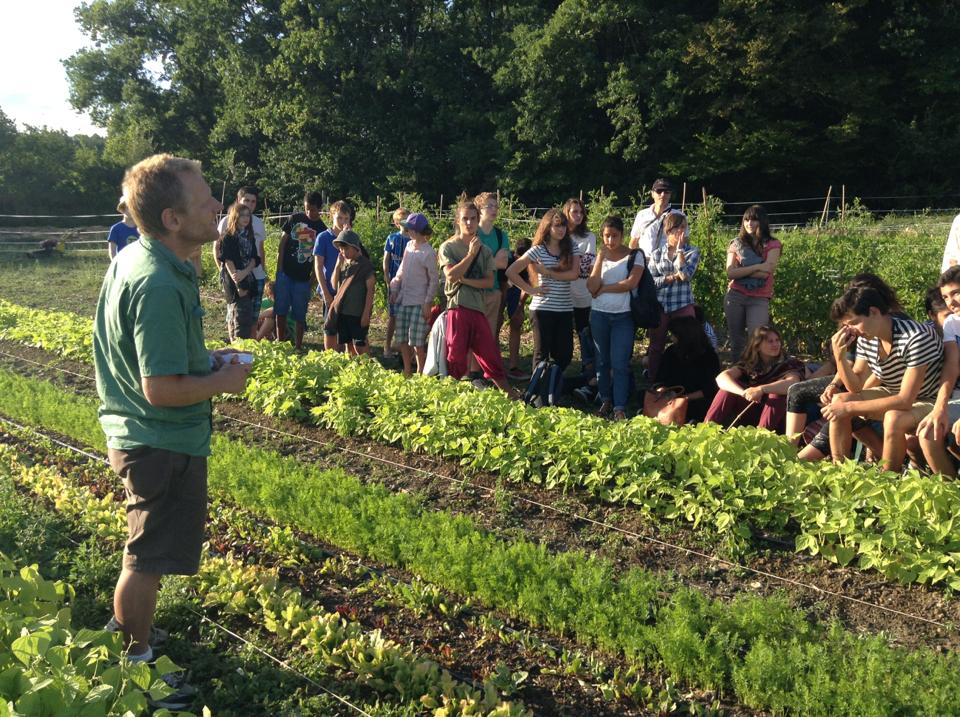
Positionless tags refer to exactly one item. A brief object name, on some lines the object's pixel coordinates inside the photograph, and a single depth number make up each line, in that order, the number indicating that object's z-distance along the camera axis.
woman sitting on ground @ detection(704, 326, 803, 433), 6.52
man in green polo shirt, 3.04
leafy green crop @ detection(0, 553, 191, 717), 2.04
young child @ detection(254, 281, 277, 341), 10.54
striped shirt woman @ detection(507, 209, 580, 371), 7.95
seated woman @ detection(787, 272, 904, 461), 5.46
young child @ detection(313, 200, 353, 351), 9.41
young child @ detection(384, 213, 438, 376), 8.64
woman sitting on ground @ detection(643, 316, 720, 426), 7.20
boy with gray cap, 8.88
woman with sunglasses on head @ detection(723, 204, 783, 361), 8.27
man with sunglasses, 8.28
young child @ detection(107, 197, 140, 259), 9.12
